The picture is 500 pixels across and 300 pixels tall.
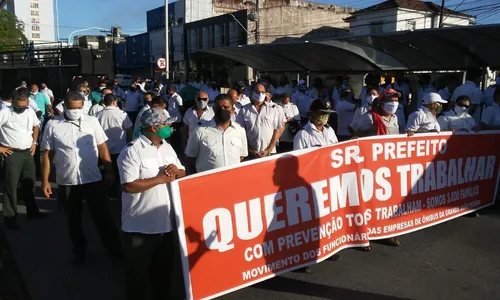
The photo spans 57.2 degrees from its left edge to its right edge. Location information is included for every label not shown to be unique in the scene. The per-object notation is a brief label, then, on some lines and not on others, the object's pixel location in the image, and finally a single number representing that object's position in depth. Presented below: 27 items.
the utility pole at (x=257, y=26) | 32.59
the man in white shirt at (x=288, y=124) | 8.79
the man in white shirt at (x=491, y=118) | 6.93
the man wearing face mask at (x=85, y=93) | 9.86
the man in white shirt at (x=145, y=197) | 3.56
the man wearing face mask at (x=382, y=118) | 5.88
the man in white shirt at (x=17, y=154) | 6.16
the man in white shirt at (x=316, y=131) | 4.93
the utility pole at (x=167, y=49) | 29.05
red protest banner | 3.79
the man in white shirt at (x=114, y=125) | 7.13
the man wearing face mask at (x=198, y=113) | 7.10
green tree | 46.66
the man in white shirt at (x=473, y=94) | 9.77
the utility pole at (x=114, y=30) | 50.04
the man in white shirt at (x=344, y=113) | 9.64
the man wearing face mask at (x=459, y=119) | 6.62
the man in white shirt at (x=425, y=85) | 12.46
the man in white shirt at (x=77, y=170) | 4.91
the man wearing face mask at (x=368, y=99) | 8.19
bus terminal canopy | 10.66
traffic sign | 31.20
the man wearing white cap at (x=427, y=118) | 6.11
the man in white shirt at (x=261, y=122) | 6.86
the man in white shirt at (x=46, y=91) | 14.95
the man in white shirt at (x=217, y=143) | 4.89
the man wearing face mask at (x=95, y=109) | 8.45
